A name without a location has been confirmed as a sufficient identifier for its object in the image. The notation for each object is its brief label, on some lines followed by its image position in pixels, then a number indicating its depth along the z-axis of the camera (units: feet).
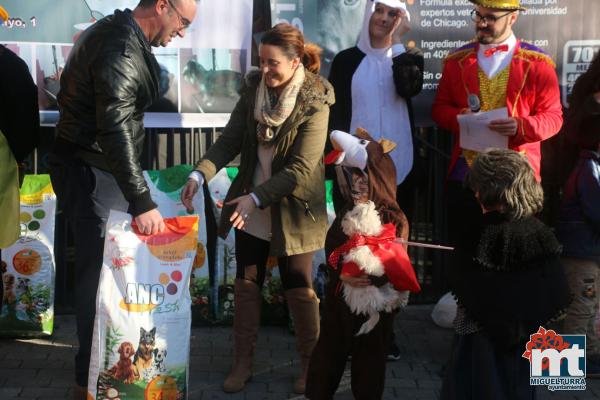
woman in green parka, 14.53
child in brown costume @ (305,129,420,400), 13.14
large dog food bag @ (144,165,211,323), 17.81
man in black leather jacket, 12.78
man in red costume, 15.61
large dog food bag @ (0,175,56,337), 17.51
